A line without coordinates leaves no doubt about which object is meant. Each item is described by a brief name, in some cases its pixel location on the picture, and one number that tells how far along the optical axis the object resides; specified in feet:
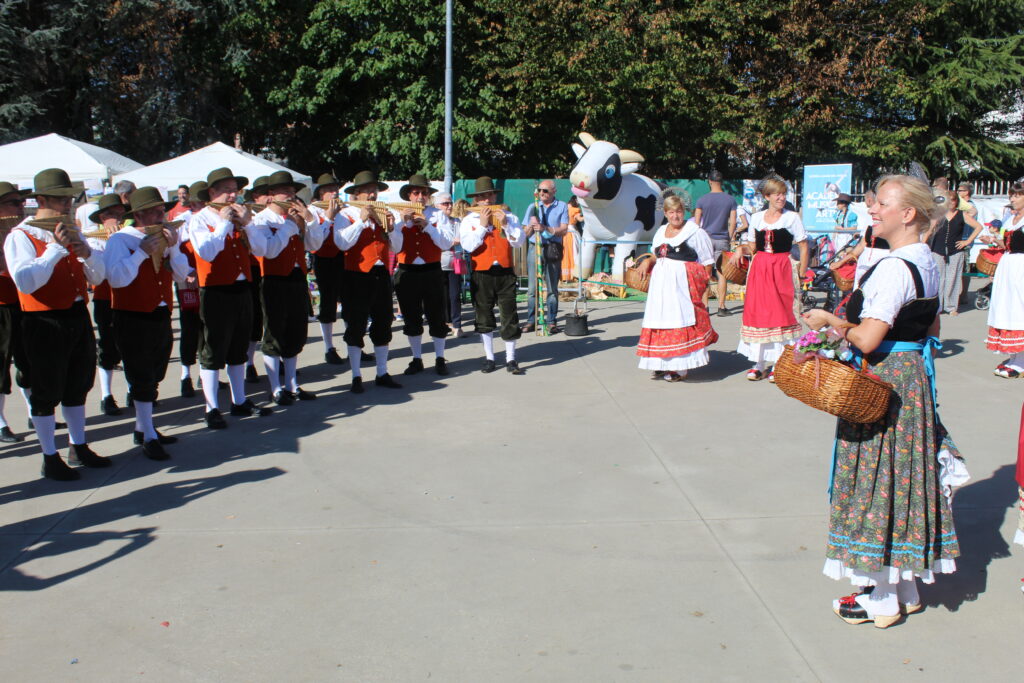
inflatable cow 48.06
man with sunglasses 34.68
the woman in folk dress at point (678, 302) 26.63
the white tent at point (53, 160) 43.11
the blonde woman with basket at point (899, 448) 11.75
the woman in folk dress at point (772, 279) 26.43
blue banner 56.29
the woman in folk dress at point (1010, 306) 27.07
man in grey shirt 41.78
